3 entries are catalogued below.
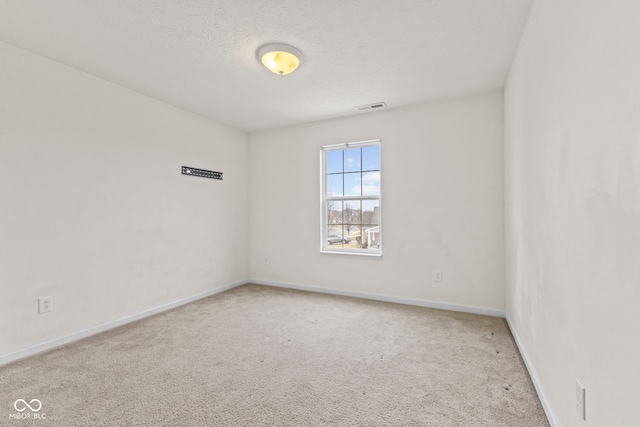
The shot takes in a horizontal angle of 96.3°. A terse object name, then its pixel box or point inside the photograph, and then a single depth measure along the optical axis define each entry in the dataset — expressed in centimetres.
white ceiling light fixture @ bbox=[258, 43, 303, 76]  231
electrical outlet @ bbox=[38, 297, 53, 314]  246
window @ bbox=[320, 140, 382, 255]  400
